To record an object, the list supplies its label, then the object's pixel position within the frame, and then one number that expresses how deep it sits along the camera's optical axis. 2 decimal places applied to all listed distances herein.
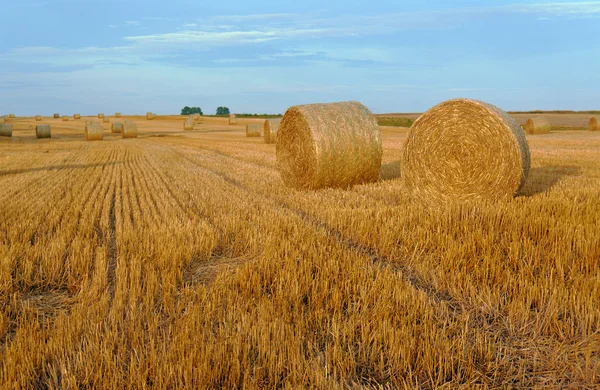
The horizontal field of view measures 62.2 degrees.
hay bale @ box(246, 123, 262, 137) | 33.38
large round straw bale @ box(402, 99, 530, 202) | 7.36
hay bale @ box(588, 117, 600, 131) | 33.69
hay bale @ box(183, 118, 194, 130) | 45.25
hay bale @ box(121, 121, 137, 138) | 35.81
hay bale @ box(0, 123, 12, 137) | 32.66
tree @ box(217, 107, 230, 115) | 98.00
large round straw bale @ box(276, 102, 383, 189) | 9.41
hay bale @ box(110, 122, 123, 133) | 40.59
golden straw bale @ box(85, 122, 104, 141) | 32.97
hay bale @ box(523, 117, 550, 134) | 31.56
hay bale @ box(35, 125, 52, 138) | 33.16
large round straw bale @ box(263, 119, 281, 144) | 25.67
